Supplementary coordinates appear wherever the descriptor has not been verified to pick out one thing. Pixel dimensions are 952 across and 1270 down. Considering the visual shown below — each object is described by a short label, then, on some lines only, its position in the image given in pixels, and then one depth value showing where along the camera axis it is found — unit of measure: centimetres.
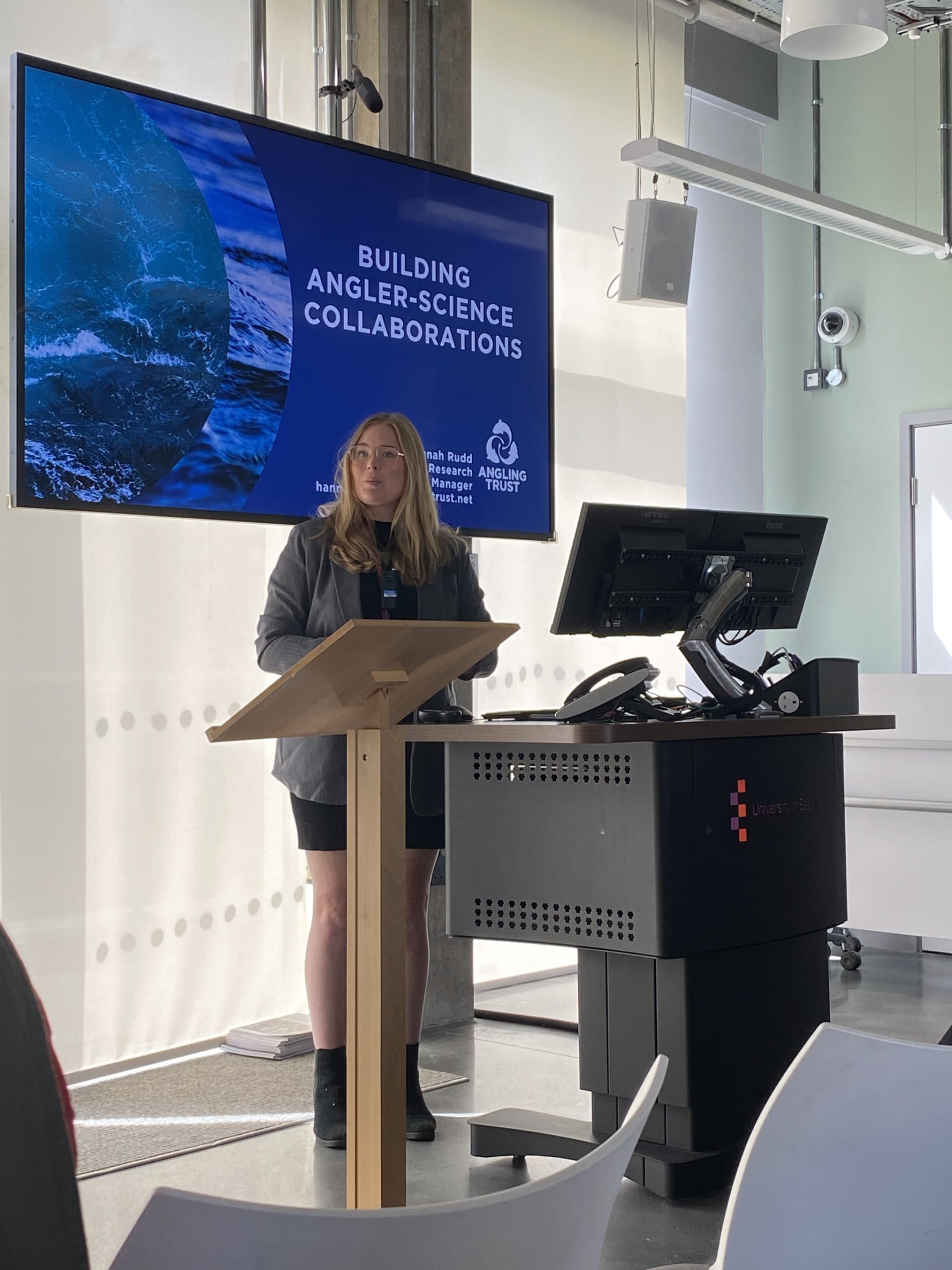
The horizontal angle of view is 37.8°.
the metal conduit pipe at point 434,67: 428
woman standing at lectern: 304
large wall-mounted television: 333
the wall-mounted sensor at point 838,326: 623
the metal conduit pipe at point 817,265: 636
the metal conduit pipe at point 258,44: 390
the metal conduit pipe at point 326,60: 409
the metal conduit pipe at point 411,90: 421
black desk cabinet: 254
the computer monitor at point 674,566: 275
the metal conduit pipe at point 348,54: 412
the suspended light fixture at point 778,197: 417
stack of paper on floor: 377
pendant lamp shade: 321
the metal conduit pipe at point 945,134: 595
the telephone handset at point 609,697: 249
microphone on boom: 389
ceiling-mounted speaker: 469
